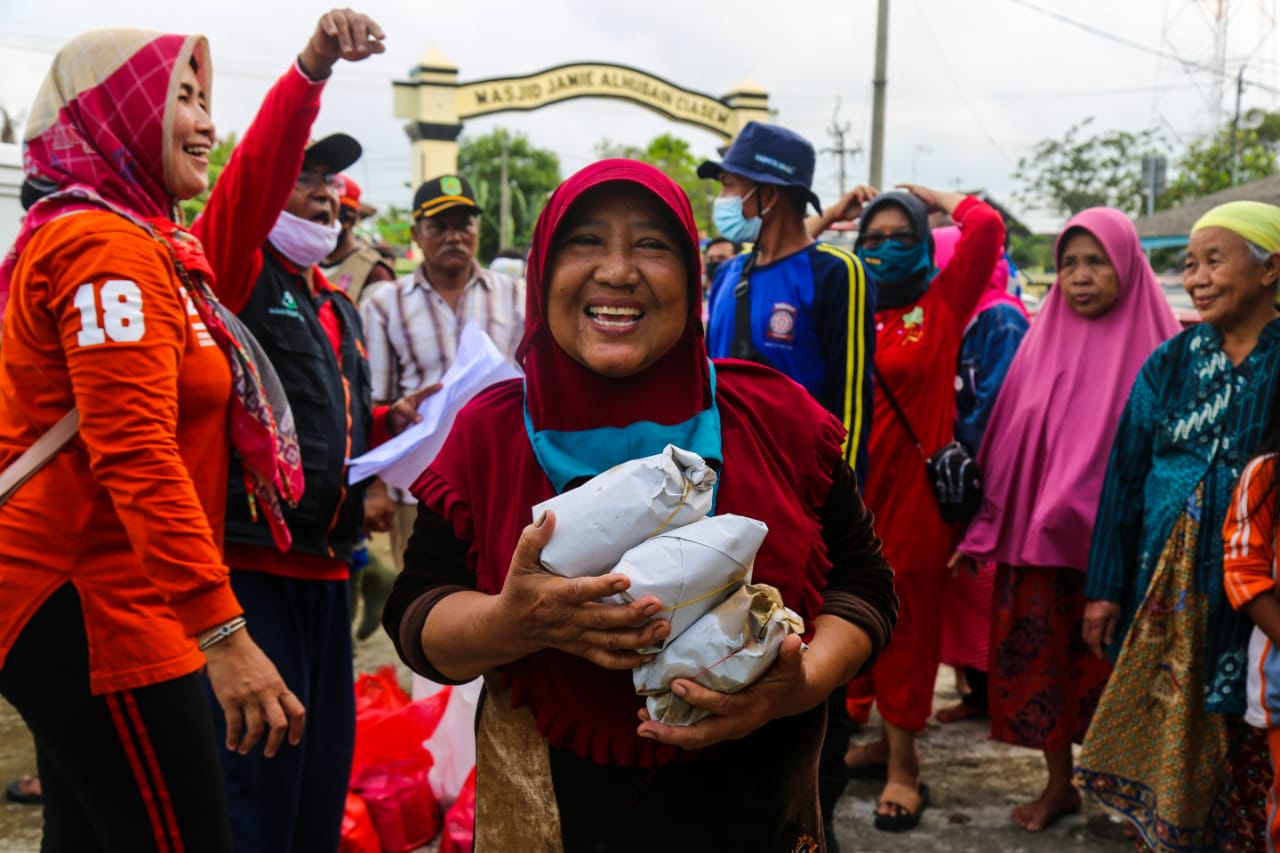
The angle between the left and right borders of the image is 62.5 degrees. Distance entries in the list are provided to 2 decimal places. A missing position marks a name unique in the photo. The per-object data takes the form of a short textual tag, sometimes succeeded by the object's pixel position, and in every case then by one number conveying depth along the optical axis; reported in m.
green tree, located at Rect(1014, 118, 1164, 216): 31.23
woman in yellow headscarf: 3.04
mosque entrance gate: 23.09
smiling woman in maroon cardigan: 1.51
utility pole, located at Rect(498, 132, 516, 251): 36.16
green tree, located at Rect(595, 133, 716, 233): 33.06
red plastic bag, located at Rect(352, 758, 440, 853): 3.34
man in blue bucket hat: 3.30
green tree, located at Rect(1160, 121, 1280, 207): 23.36
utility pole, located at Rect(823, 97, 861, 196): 37.91
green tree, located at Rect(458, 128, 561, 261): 46.69
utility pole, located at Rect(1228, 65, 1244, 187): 22.63
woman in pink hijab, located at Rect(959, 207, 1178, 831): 3.68
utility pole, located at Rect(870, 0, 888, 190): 14.51
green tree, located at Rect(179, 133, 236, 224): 27.14
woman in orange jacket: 1.79
